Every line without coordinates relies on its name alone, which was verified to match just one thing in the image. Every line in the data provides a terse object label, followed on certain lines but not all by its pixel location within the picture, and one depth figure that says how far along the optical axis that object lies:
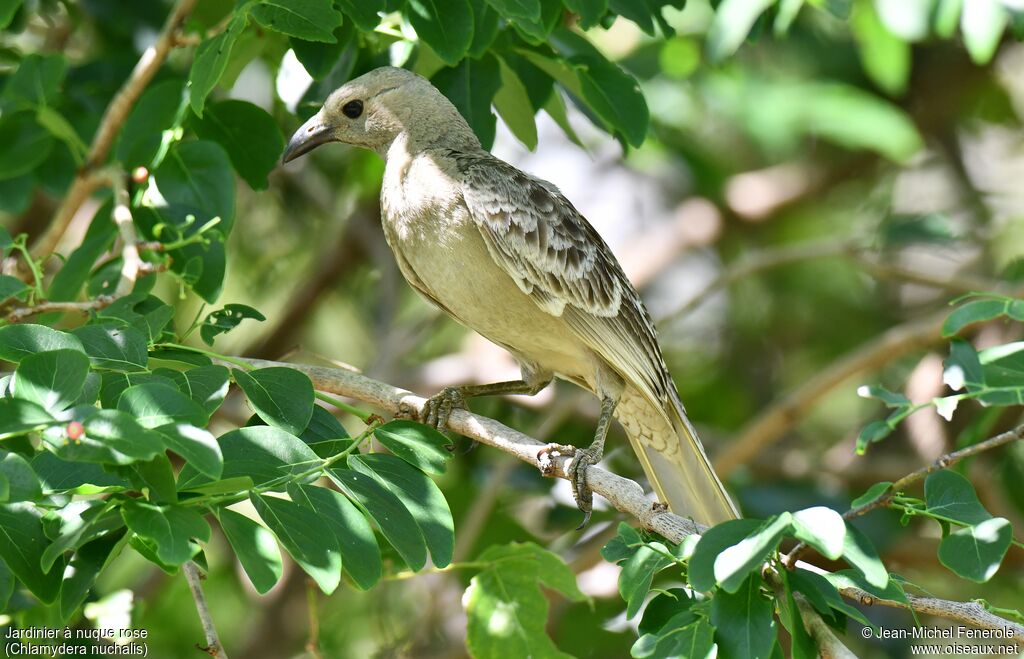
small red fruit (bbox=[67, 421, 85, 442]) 4.00
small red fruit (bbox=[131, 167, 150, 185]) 7.09
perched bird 7.34
